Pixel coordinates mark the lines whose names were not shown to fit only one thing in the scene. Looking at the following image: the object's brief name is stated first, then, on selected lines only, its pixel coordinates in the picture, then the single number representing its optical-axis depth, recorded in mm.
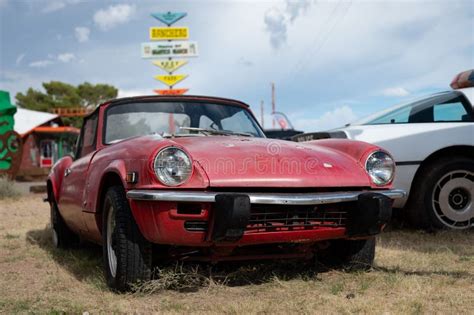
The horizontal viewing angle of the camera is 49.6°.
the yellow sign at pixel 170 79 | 19641
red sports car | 2838
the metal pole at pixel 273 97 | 40659
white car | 5023
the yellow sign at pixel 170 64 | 19828
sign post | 19734
